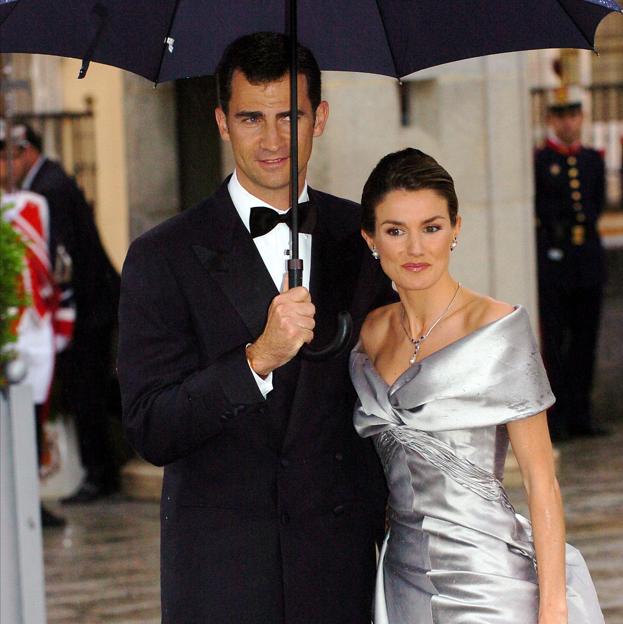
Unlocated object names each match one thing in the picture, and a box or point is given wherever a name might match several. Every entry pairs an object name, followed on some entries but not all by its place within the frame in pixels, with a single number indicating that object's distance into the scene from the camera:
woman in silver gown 6.36
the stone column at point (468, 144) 14.39
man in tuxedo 6.48
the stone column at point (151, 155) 15.47
